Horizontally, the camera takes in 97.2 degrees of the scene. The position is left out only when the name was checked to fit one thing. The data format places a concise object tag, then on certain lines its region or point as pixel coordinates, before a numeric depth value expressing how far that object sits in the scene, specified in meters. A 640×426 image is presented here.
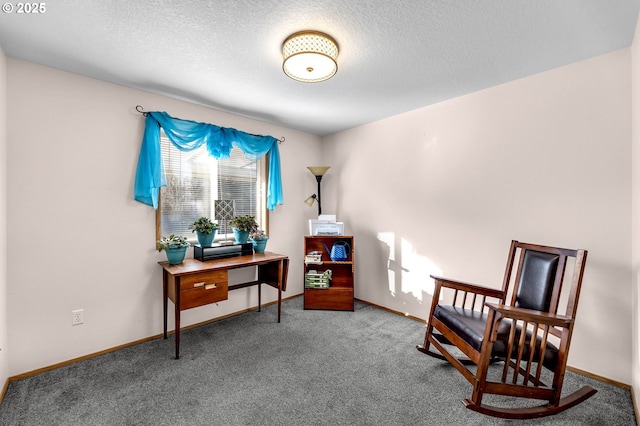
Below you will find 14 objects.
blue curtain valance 2.53
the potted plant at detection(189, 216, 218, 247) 2.80
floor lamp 3.72
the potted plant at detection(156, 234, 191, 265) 2.54
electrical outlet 2.25
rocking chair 1.60
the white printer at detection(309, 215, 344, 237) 3.45
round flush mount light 1.75
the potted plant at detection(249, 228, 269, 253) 3.21
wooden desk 2.31
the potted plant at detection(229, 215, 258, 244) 3.10
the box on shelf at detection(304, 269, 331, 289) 3.37
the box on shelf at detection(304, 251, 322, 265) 3.39
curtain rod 2.56
